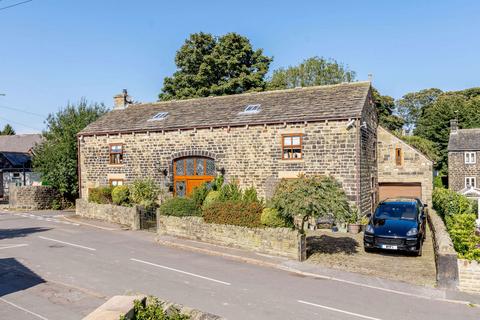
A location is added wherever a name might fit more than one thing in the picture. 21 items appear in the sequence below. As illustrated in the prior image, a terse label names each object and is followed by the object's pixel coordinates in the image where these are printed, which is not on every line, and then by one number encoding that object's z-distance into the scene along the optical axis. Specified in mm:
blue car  14766
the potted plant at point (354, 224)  19859
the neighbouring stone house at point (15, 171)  42312
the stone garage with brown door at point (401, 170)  26438
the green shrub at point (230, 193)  20953
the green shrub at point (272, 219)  15875
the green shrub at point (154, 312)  6039
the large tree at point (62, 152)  31734
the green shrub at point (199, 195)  21281
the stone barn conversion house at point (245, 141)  21453
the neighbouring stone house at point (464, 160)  45688
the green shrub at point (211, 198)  20588
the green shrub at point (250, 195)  20328
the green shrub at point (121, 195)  25281
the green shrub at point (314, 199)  14186
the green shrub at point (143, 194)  24441
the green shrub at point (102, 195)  26359
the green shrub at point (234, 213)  16672
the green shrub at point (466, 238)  11273
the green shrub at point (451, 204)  19250
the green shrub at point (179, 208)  19938
